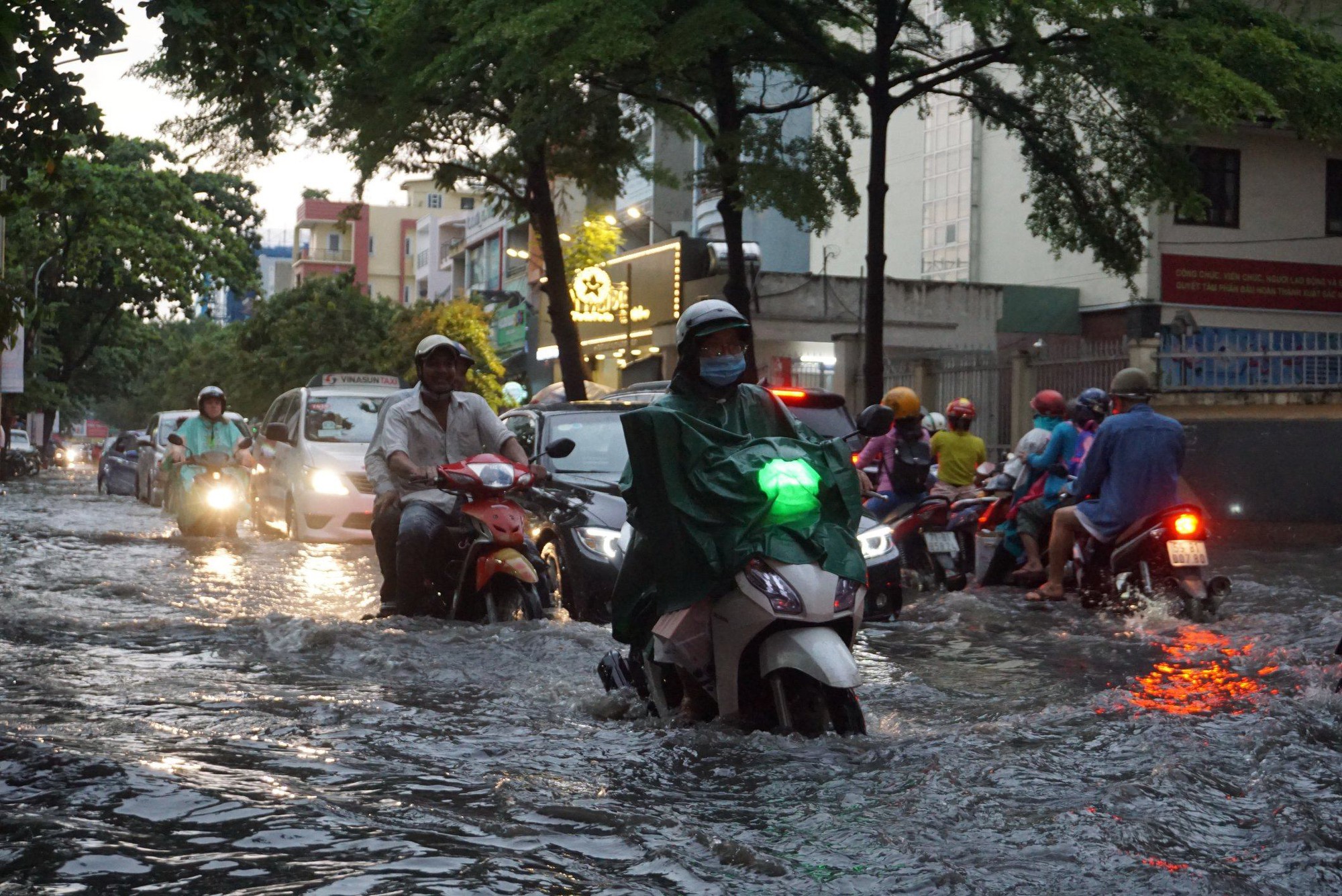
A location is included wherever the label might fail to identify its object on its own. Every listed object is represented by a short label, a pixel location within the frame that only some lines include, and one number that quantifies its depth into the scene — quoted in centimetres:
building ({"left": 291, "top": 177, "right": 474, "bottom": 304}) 11694
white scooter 543
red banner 2881
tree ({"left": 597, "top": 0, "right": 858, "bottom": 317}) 1752
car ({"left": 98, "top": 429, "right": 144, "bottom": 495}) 3447
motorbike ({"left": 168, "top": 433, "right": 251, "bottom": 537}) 1712
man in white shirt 886
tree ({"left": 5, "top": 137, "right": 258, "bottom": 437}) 3803
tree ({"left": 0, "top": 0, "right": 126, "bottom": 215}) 856
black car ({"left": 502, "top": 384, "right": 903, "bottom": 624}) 1000
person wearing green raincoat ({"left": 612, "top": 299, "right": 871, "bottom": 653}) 560
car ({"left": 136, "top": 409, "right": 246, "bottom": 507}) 2767
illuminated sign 3603
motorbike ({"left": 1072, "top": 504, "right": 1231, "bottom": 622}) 1009
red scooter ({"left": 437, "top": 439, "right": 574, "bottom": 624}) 837
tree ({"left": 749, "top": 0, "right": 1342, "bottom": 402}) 1497
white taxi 1764
